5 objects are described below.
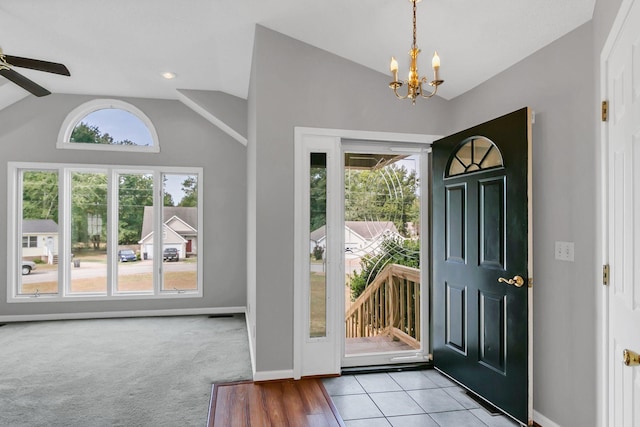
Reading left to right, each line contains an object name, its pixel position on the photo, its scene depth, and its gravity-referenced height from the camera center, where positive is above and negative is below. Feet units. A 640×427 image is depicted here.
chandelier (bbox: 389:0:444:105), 6.68 +2.62
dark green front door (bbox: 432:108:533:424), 8.14 -1.04
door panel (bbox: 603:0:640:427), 4.49 +0.01
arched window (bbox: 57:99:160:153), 17.12 +4.03
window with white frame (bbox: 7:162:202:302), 16.93 -0.66
